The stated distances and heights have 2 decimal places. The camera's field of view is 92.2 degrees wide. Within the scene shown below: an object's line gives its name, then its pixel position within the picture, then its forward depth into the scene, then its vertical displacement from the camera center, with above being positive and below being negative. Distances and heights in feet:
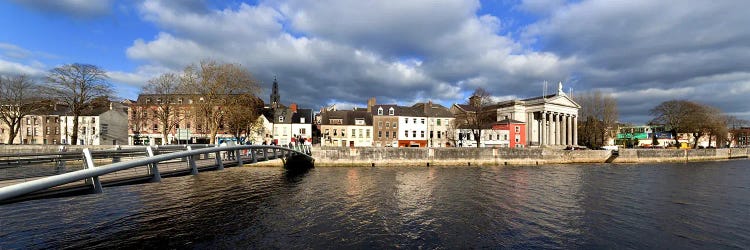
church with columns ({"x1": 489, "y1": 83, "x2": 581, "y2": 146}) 271.90 +11.41
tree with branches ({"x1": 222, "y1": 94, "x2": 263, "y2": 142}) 156.15 +8.93
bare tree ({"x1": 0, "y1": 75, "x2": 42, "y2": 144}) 168.14 +17.49
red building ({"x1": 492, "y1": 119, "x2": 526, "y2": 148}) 245.98 +0.52
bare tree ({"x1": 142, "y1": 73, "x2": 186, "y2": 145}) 174.70 +18.67
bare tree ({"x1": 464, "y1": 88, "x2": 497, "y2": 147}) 199.65 +10.47
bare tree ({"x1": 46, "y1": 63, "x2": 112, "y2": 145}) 159.84 +20.12
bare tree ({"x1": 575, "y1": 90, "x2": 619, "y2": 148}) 255.70 +8.93
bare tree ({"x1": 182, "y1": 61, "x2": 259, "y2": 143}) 157.07 +20.56
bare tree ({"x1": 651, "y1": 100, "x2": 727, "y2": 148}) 251.60 +8.47
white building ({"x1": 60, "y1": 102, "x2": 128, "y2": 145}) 213.46 +3.11
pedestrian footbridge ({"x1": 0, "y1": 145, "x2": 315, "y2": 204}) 21.96 -3.36
